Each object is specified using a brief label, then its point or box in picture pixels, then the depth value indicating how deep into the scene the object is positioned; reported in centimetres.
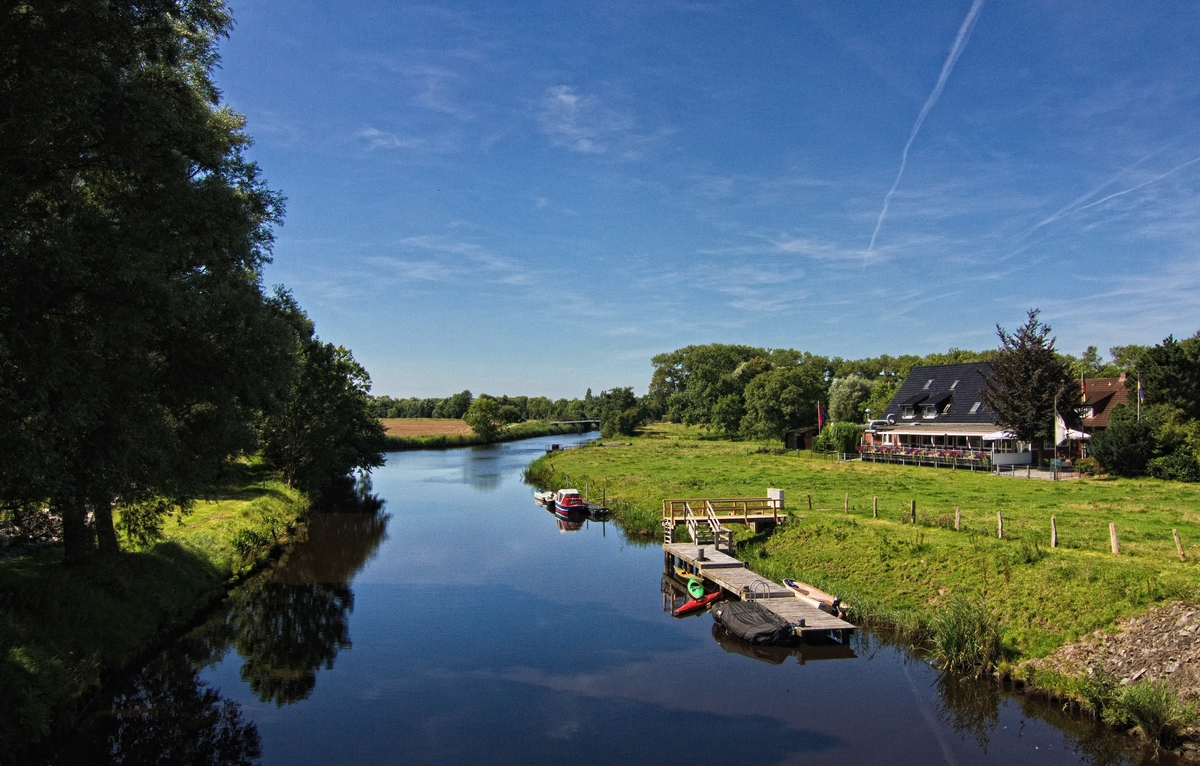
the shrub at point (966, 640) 1638
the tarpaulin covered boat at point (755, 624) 1845
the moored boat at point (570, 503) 3925
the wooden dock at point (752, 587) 1883
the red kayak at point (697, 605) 2188
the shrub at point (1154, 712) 1267
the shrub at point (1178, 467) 3434
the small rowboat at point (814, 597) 2011
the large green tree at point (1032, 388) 4256
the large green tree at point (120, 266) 1190
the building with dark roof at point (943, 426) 4689
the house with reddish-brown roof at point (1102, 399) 4936
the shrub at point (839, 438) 5771
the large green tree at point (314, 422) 4119
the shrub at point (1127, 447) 3631
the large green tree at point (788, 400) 7531
